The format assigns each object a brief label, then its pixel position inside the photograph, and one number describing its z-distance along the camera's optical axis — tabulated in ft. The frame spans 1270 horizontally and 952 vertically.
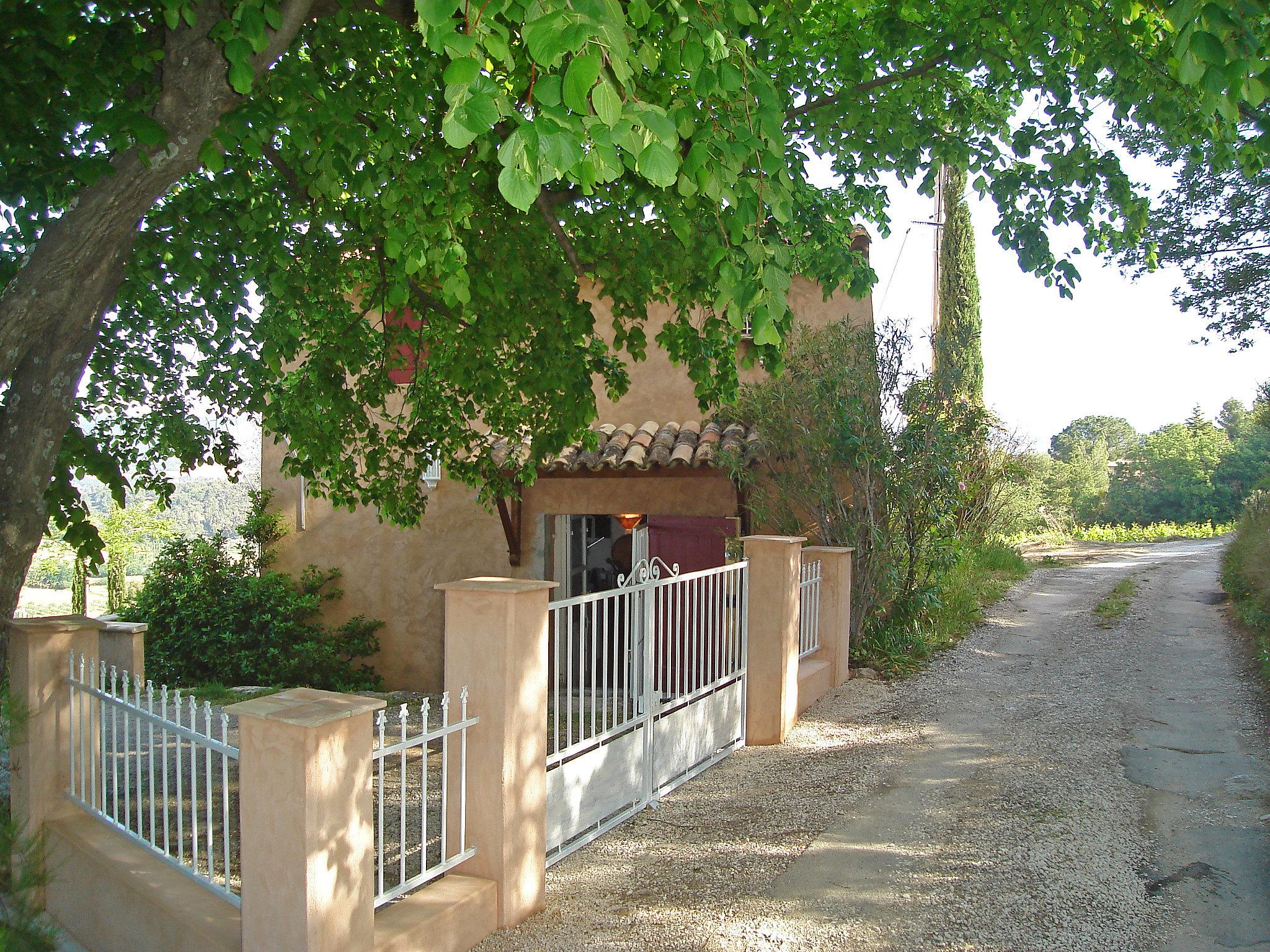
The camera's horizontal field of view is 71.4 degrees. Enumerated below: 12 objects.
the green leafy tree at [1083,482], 113.39
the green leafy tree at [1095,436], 198.49
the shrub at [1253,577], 29.30
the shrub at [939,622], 29.78
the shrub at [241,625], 36.96
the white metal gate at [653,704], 15.12
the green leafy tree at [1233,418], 183.93
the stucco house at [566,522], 33.47
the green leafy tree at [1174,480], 124.77
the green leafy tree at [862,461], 29.30
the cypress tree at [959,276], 55.16
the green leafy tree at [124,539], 42.50
